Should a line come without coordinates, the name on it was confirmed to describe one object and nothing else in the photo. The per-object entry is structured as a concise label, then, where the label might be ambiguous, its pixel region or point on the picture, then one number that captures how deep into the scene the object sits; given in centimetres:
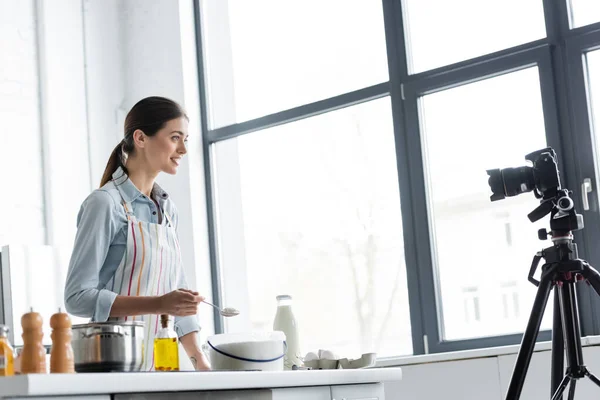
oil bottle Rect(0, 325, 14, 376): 391
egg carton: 512
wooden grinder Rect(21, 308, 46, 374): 395
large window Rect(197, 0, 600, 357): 715
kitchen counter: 378
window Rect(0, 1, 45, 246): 847
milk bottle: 514
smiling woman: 494
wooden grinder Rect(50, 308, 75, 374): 399
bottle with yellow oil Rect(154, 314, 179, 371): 449
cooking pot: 410
